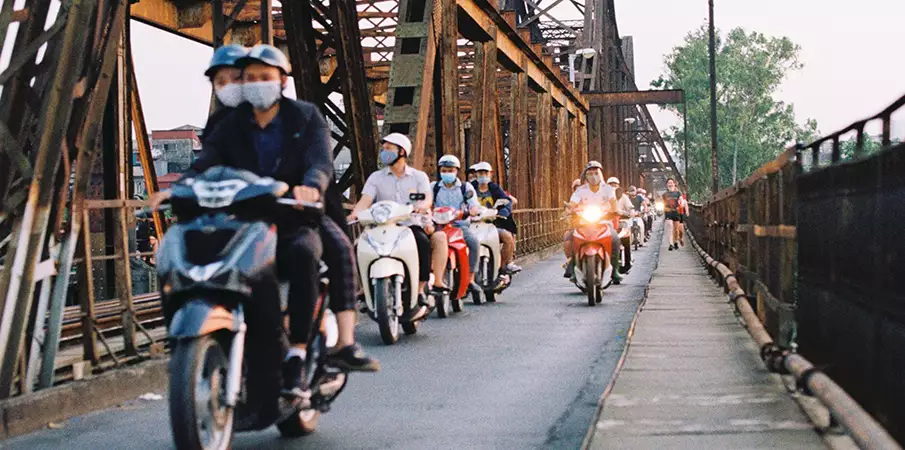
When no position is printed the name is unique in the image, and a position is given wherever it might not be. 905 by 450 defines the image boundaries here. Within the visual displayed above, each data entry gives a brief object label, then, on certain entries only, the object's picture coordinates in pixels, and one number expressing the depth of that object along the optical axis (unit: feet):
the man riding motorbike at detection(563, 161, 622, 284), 47.01
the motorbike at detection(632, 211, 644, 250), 102.53
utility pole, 127.65
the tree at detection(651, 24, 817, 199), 310.65
